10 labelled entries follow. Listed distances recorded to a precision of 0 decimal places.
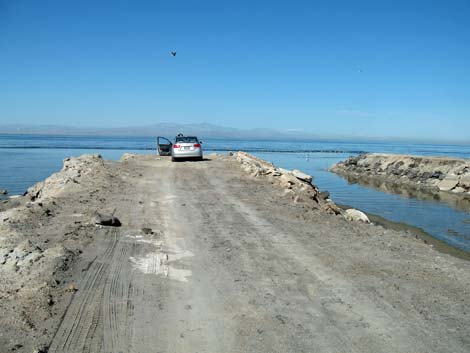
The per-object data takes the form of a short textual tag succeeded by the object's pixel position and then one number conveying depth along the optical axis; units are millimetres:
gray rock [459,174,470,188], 31428
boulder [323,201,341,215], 13188
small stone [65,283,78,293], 5719
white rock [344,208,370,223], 13077
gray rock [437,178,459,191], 32812
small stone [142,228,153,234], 9018
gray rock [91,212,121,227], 9234
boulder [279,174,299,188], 15919
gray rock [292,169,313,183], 18292
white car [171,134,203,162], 26344
